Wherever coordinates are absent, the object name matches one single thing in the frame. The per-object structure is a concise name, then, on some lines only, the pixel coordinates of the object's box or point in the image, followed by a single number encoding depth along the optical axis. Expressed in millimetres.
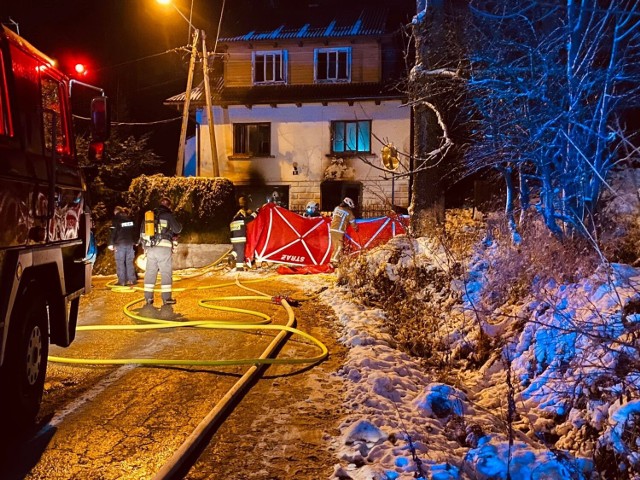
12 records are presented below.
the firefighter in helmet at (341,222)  12629
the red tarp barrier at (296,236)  13778
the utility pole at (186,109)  19578
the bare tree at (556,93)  5707
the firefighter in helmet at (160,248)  8539
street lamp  15680
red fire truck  3533
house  23125
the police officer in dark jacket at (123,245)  11547
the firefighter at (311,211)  15375
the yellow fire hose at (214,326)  5487
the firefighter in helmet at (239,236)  13834
